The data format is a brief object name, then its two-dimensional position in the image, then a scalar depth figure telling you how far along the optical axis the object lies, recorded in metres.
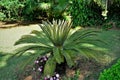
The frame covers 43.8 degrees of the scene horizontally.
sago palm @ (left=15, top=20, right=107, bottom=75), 3.21
